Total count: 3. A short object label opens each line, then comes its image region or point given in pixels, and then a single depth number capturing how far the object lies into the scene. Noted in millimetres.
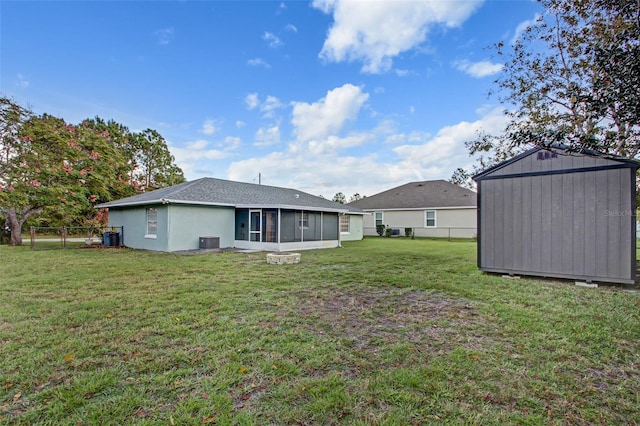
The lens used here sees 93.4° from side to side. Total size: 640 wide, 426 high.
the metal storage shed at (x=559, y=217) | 6172
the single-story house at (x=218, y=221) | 13078
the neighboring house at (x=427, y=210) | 21188
